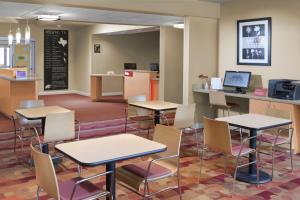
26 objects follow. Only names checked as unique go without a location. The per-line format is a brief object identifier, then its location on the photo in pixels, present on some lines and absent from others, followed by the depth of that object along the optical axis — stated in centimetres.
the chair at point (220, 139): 374
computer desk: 527
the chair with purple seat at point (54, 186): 252
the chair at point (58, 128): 412
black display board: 1258
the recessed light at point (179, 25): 838
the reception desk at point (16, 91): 784
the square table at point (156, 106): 518
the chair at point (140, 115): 564
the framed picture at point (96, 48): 1216
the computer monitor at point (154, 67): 1049
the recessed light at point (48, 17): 713
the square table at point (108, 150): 267
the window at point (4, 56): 1185
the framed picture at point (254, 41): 607
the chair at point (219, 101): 606
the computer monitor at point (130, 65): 1170
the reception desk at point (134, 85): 1012
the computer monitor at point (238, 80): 619
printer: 525
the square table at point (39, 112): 435
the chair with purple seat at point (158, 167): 306
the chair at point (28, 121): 514
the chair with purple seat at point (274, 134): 438
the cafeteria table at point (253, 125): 391
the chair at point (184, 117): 491
